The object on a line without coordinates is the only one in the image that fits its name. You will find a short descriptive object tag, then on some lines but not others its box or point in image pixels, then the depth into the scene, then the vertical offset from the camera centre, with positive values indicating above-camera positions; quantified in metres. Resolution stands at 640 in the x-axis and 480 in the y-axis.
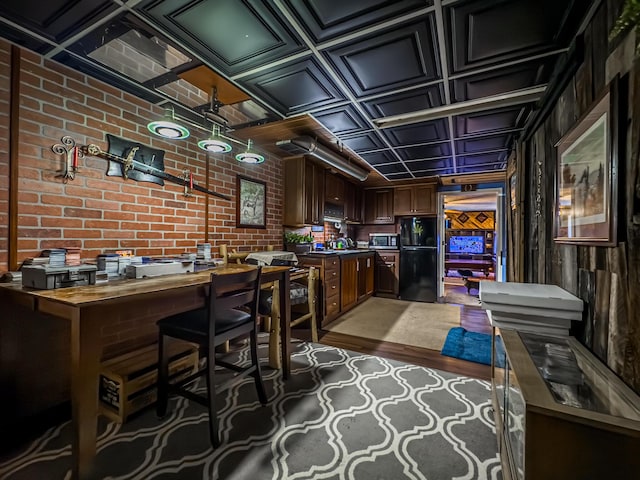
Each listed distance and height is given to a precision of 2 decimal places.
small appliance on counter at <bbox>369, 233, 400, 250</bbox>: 5.48 -0.02
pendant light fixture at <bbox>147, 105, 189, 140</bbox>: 1.69 +0.73
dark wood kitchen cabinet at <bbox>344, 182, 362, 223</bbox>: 5.09 +0.74
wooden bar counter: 1.11 -0.33
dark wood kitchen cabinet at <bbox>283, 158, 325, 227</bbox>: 3.69 +0.67
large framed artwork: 1.02 +0.30
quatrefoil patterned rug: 1.29 -1.11
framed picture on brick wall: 3.09 +0.45
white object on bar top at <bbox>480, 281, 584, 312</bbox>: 1.31 -0.29
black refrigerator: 5.07 -0.38
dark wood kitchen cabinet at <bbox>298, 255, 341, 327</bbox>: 3.52 -0.61
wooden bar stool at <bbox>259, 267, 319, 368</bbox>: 2.26 -0.64
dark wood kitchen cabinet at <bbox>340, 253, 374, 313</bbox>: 4.13 -0.66
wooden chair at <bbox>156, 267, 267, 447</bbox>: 1.43 -0.53
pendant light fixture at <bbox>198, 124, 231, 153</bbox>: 2.03 +0.74
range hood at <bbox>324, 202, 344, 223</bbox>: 4.44 +0.47
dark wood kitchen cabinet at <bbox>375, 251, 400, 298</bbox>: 5.34 -0.67
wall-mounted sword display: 1.74 +0.56
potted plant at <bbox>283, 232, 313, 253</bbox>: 3.80 -0.05
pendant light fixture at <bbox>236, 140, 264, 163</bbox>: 2.39 +0.75
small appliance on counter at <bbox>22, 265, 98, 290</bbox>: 1.29 -0.19
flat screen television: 8.88 -0.12
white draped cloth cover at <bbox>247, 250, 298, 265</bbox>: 2.84 -0.18
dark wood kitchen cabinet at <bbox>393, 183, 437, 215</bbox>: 5.19 +0.81
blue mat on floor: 2.55 -1.11
